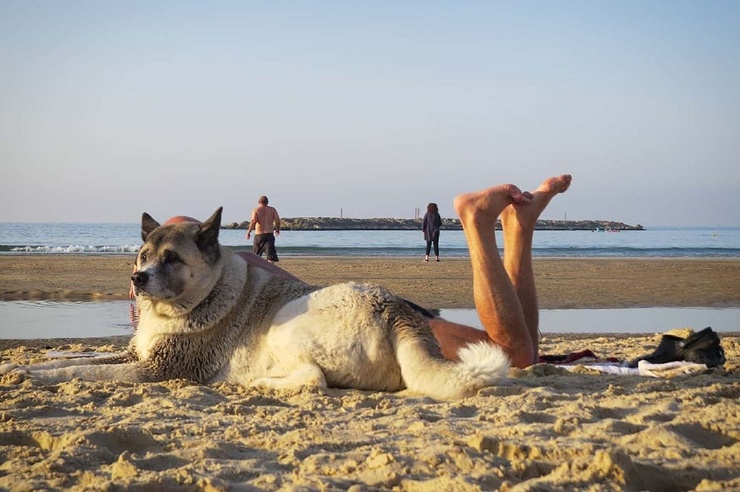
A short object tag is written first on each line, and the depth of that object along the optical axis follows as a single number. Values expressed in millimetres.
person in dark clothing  28047
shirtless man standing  18156
